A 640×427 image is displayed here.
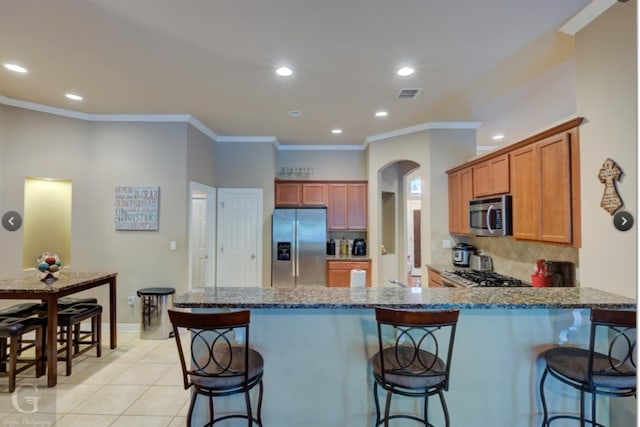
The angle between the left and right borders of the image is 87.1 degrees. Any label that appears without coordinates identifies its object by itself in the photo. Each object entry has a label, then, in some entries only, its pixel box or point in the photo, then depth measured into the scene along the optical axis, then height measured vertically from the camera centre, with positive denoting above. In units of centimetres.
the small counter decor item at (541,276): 303 -46
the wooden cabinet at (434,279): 429 -71
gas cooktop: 347 -59
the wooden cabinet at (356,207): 597 +31
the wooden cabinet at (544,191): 256 +29
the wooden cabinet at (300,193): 596 +56
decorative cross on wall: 210 +25
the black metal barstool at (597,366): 166 -76
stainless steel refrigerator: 548 -36
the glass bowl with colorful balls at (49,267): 334 -43
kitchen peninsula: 208 -83
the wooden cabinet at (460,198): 420 +35
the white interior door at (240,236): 572 -20
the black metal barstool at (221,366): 172 -78
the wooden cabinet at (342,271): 558 -77
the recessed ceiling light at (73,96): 380 +147
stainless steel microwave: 336 +9
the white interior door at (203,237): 564 -23
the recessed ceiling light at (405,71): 317 +147
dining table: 298 -62
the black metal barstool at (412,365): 168 -75
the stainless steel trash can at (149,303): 422 -99
